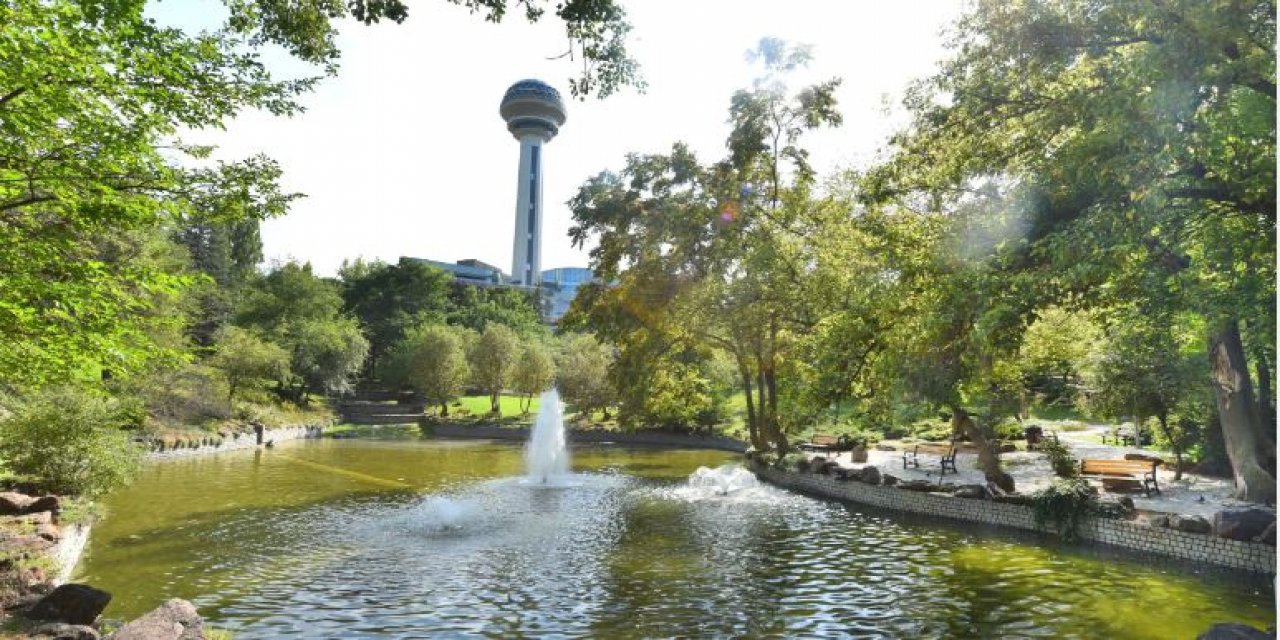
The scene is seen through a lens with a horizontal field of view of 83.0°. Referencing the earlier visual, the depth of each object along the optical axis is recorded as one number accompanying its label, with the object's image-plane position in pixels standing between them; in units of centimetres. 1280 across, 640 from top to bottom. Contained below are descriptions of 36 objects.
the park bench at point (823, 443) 3231
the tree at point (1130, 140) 946
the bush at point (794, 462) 2438
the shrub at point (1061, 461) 2019
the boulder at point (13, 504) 1376
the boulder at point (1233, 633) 757
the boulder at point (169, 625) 795
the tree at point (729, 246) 2470
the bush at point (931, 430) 3653
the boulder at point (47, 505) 1409
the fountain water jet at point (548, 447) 2695
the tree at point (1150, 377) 2030
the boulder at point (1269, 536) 1255
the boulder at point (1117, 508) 1514
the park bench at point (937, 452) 2466
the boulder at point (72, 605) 911
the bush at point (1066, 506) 1538
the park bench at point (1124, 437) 3153
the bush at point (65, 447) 1580
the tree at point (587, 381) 4822
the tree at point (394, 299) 7525
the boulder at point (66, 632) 805
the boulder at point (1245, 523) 1290
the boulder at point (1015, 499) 1675
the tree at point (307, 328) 5591
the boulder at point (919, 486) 1941
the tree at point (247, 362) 4281
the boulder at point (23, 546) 1138
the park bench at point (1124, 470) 1869
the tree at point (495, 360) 5559
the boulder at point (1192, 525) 1359
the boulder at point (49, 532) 1247
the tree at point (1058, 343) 2306
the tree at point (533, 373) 5269
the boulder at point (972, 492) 1786
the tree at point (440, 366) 5597
